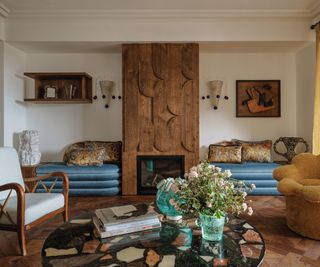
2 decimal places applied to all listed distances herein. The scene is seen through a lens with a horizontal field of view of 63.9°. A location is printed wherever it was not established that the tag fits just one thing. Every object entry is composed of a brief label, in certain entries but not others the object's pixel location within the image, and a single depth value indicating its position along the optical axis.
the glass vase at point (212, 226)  1.46
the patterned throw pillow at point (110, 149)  4.27
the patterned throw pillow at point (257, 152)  4.17
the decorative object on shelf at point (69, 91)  4.38
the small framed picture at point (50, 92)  4.35
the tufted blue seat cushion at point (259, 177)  3.81
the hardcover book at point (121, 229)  1.55
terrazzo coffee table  1.26
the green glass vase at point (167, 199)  1.83
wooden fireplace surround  4.02
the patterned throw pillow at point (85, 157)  3.95
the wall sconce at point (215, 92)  4.45
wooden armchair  2.10
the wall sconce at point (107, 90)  4.43
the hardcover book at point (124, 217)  1.59
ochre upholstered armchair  2.42
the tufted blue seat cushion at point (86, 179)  3.83
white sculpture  3.94
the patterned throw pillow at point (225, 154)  4.08
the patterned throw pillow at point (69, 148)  4.13
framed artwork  4.54
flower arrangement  1.43
